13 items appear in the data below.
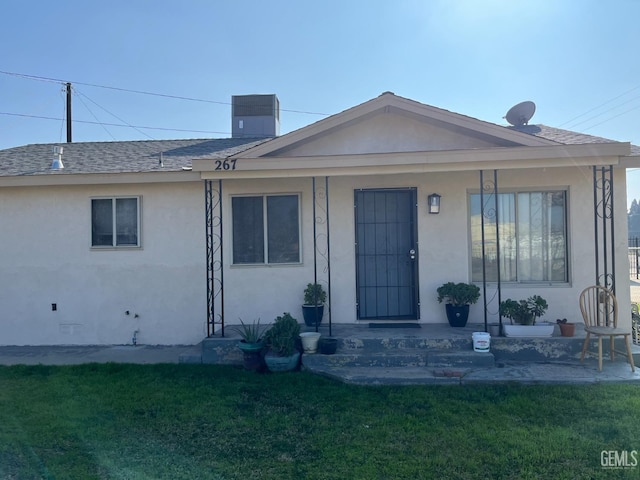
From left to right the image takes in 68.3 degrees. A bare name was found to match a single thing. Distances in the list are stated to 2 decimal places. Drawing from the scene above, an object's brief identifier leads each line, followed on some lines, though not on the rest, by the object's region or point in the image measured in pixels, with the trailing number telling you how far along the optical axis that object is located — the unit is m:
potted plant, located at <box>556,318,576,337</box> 6.35
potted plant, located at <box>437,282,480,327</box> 6.96
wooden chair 5.75
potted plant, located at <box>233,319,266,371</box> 6.24
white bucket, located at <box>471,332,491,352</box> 6.07
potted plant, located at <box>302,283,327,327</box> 7.30
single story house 7.27
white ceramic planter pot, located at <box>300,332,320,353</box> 6.36
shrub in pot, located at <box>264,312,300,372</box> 6.17
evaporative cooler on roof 10.92
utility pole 18.09
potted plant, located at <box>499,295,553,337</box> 6.37
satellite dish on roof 8.68
